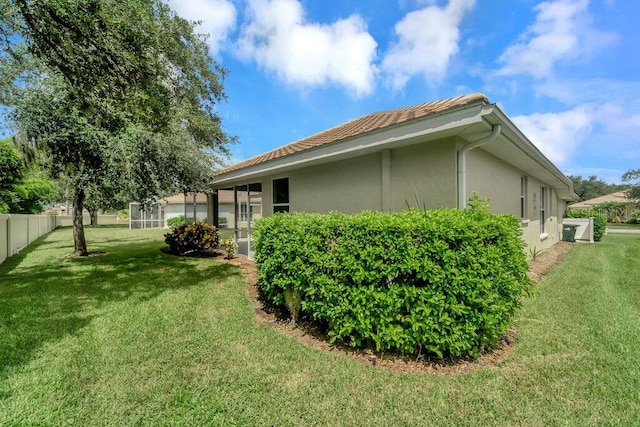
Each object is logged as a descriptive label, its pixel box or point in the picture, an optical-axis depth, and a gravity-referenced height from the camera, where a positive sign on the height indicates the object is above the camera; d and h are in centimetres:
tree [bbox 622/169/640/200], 3380 +314
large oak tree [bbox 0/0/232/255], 499 +285
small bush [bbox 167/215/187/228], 2646 -105
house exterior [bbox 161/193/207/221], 2892 +20
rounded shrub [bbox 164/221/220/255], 1066 -114
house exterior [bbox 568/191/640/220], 3793 +39
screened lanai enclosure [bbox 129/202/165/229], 2766 -90
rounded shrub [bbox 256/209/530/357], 308 -83
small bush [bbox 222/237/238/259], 970 -136
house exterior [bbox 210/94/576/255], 431 +96
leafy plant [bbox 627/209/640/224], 3330 -144
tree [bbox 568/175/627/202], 5356 +381
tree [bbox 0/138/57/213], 1474 +165
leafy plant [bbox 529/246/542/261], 851 -142
